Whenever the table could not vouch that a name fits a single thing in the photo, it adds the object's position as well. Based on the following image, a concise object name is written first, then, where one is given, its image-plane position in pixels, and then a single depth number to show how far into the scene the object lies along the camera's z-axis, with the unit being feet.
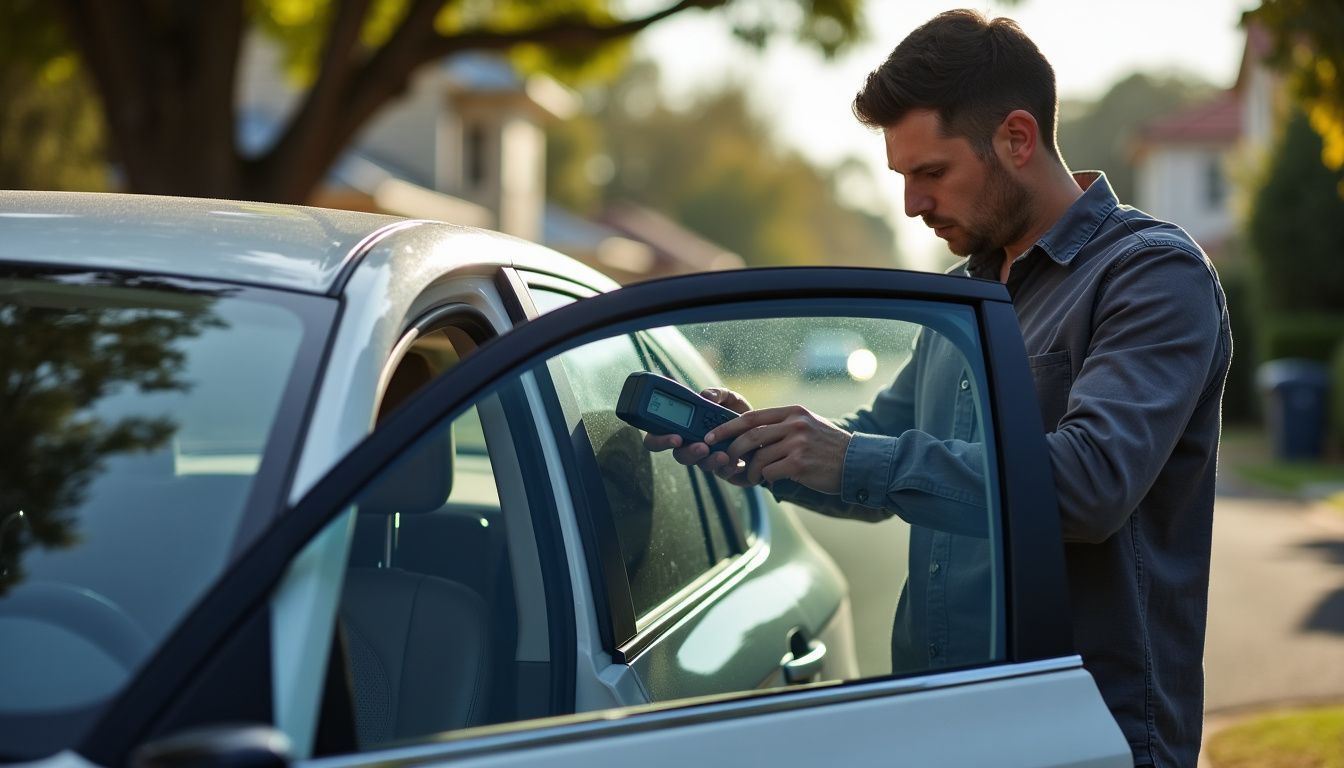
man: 7.11
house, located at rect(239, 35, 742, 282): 93.15
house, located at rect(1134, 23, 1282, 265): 148.66
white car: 5.32
